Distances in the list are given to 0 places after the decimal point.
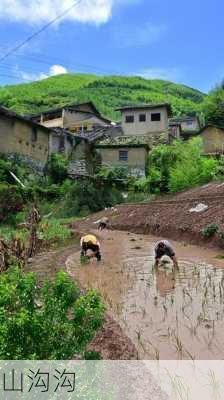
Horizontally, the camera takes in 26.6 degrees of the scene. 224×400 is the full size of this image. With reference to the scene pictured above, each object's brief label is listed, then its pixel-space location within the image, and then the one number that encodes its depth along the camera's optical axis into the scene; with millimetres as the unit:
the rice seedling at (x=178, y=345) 6227
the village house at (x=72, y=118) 59969
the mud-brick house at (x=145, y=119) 54844
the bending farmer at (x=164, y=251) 12500
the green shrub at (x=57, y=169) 41375
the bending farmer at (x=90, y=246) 13977
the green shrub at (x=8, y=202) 26438
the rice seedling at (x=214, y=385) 4898
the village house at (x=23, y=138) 38438
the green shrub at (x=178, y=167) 35781
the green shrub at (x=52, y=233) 18306
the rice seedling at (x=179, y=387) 4838
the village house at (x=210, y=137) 55844
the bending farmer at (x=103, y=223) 25809
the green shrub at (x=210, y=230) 16748
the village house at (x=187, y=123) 65556
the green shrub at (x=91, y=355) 4297
